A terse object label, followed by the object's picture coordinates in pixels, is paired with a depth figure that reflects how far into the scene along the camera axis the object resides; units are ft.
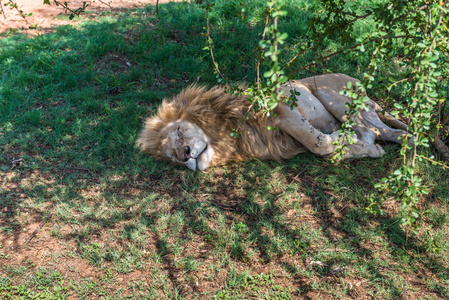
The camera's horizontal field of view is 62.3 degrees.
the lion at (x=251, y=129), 13.07
